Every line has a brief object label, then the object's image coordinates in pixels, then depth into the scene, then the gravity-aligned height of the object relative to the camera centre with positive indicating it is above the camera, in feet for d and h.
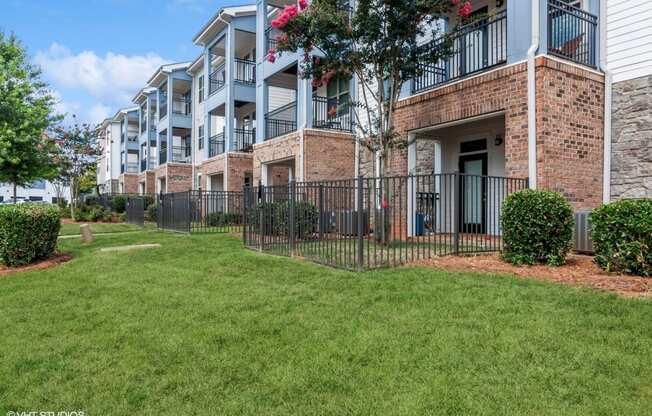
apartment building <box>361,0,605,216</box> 27.53 +7.48
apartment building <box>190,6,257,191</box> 67.26 +17.12
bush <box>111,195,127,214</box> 89.45 -0.11
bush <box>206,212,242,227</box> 54.08 -1.99
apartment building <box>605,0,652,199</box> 27.76 +6.90
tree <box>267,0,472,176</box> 28.32 +11.07
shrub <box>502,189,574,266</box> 22.16 -1.34
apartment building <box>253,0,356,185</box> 49.08 +9.55
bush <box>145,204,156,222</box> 73.95 -1.67
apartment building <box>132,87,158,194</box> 111.96 +17.97
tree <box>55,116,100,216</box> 89.97 +11.32
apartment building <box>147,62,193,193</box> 92.84 +16.98
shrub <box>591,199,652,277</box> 18.66 -1.57
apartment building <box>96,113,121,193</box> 151.94 +18.85
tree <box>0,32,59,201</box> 40.63 +8.24
